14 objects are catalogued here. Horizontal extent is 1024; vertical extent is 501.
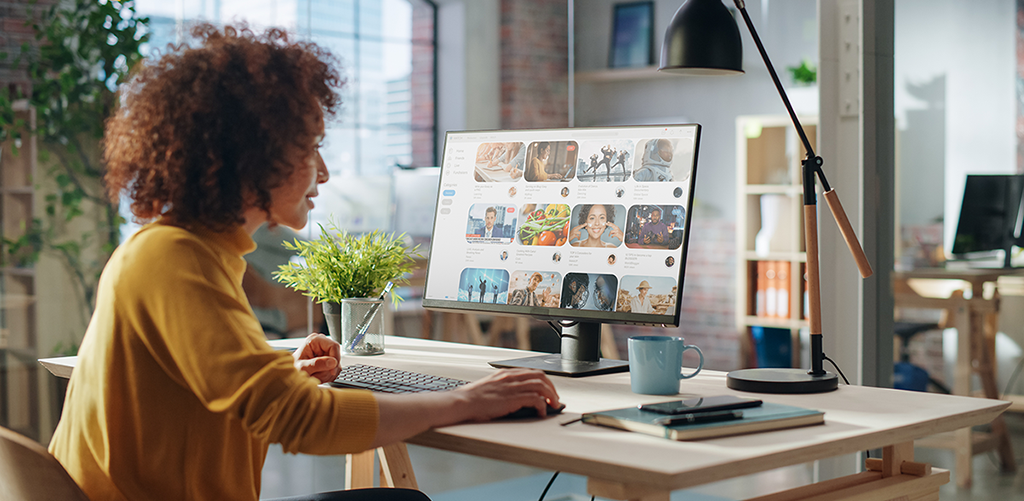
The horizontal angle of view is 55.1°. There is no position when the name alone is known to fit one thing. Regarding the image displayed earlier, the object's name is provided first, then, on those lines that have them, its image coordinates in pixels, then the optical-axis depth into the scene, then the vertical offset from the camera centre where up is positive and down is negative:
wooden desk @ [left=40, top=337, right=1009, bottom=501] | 1.04 -0.24
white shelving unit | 3.95 +0.13
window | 5.60 +1.00
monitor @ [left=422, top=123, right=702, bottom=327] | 1.60 -0.13
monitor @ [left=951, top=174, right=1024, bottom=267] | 2.66 +0.06
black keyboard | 1.44 -0.22
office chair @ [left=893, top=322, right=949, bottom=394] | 2.80 -0.39
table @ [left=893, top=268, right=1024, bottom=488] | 2.76 -0.25
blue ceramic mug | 1.46 -0.19
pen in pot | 1.91 -0.18
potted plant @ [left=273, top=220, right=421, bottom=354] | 1.92 -0.08
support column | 2.65 +0.22
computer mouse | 1.29 -0.23
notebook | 1.16 -0.23
